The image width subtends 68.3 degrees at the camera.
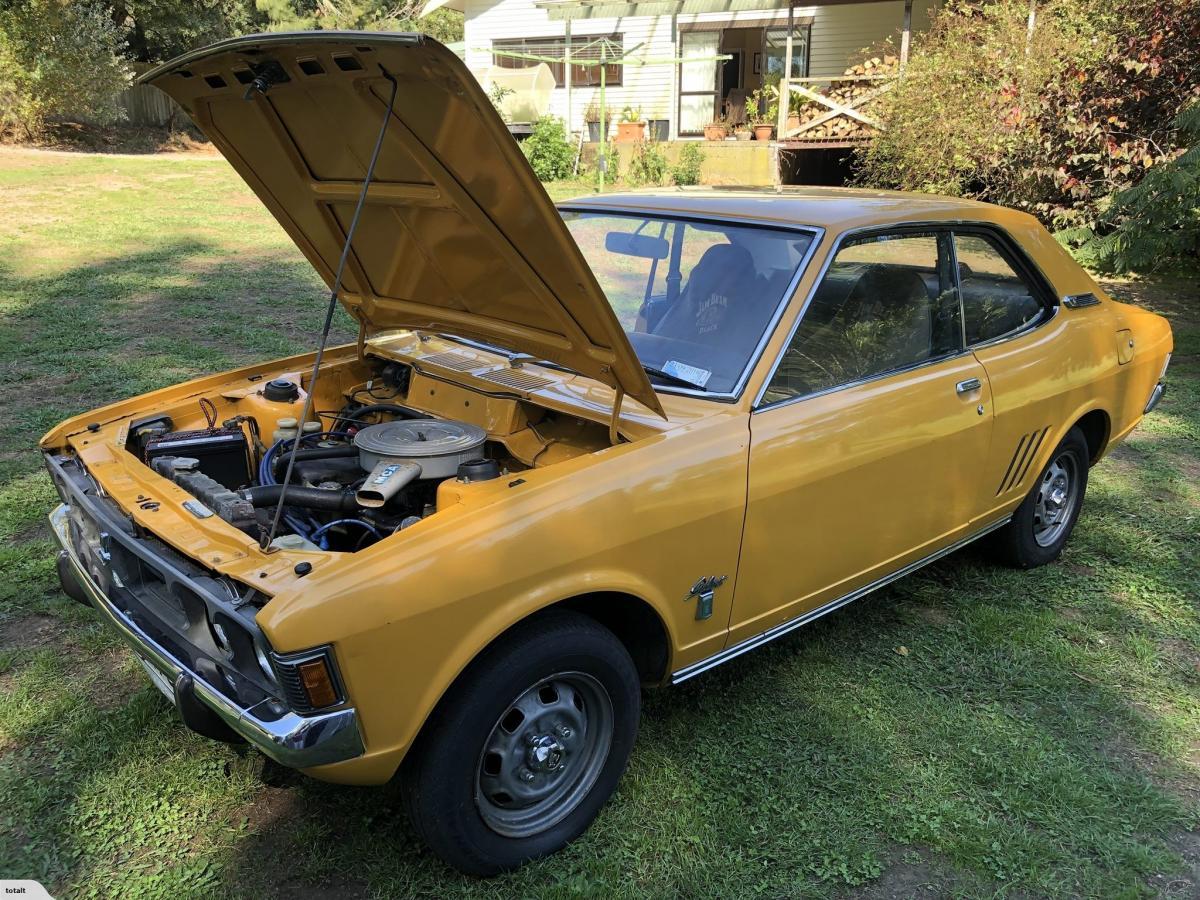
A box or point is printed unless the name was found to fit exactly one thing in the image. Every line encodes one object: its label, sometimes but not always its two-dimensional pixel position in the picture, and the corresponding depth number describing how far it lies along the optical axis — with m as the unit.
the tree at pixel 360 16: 30.38
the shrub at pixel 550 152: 17.06
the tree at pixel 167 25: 22.47
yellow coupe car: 2.09
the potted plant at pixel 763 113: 15.28
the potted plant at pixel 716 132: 16.50
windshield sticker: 2.86
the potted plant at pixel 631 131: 17.67
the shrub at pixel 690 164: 15.57
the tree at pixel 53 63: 17.59
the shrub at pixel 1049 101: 9.71
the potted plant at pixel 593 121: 19.39
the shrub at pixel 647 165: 16.06
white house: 17.16
